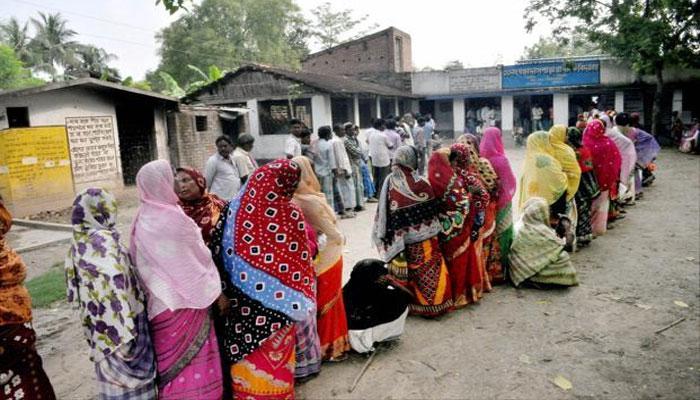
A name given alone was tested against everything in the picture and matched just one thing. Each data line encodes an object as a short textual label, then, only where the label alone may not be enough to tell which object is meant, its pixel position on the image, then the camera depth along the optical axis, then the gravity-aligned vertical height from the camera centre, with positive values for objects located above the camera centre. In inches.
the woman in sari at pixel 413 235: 169.6 -34.4
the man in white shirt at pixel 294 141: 323.3 -0.5
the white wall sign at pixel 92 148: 455.2 +3.5
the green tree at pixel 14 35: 1489.9 +353.7
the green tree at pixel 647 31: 642.8 +117.4
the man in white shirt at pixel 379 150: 413.1 -11.9
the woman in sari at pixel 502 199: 210.4 -29.2
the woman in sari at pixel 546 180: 229.9 -25.0
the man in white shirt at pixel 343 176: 348.8 -27.5
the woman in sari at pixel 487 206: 192.2 -30.4
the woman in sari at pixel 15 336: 96.6 -35.0
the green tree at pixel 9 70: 1121.4 +193.3
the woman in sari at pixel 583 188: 258.1 -33.5
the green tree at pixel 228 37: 1359.5 +299.7
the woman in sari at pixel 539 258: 203.6 -53.2
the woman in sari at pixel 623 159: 320.2 -24.6
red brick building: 1134.4 +184.9
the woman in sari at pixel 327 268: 142.6 -36.5
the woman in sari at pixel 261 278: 110.1 -29.8
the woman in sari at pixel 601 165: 268.7 -23.0
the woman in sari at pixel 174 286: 99.5 -27.3
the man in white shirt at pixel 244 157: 271.7 -7.6
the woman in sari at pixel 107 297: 95.7 -27.7
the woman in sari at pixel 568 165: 239.8 -19.2
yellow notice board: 400.8 -10.5
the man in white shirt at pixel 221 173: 252.2 -14.4
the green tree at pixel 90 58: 1482.5 +281.2
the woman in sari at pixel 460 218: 175.5 -30.8
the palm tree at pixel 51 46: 1473.9 +314.5
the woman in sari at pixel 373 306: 151.9 -51.6
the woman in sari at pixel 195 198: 134.3 -13.9
